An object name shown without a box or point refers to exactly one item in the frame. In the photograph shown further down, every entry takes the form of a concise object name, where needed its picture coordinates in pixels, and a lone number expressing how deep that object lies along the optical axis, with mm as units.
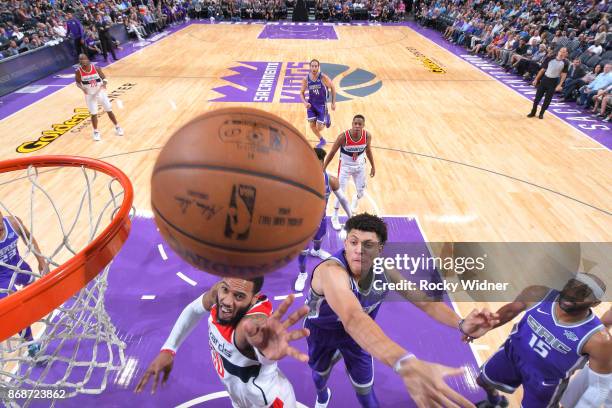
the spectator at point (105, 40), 12969
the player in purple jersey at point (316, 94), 7091
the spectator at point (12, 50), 10312
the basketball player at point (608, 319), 2672
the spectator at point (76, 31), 12078
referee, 8195
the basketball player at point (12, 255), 2998
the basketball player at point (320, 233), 4078
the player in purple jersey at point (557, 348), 2219
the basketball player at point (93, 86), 6992
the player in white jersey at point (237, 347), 2166
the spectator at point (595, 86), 9227
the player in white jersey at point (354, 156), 4742
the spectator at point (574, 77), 10062
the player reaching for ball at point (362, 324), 1373
